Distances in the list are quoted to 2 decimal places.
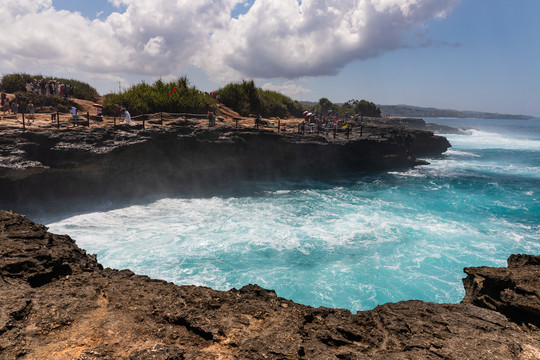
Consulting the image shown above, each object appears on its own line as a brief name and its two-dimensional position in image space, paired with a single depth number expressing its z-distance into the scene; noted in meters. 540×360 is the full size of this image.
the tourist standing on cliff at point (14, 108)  20.37
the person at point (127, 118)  20.86
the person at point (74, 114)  19.69
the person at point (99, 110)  21.95
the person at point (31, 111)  20.11
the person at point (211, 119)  23.47
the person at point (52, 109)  22.00
